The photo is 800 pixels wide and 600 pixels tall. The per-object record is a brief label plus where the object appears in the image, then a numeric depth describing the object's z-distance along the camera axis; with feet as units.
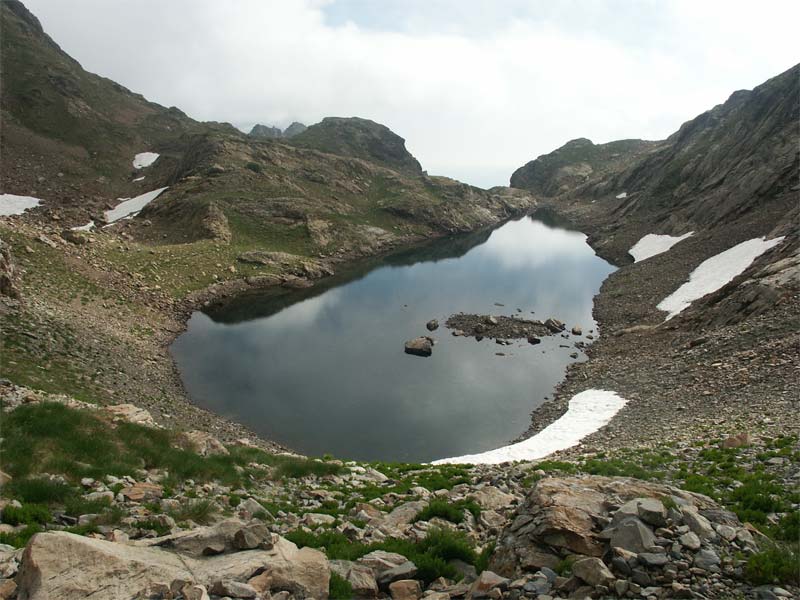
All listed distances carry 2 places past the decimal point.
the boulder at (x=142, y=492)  40.43
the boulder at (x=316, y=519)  41.78
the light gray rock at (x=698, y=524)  27.89
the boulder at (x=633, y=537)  26.63
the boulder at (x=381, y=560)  30.83
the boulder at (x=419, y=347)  157.48
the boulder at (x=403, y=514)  42.19
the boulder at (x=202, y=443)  56.39
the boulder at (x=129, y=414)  58.34
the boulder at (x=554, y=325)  179.22
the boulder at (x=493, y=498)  45.68
